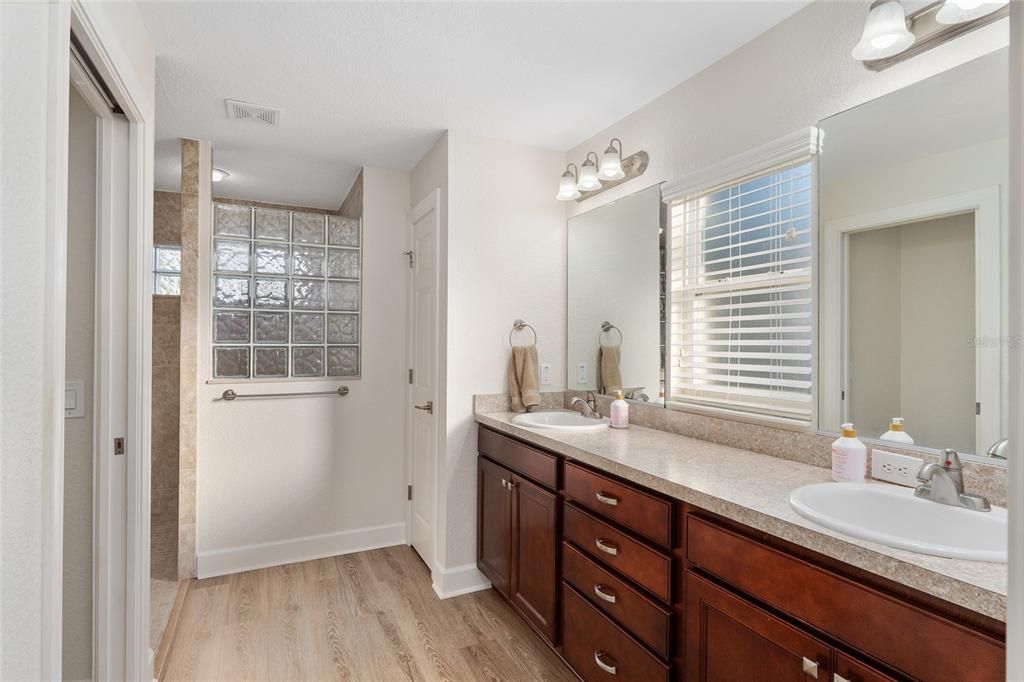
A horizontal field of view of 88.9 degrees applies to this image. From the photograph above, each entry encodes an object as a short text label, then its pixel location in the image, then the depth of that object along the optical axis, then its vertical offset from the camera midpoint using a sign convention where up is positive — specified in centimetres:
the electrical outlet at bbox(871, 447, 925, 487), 134 -32
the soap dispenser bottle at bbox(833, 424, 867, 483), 138 -31
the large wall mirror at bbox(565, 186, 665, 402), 231 +22
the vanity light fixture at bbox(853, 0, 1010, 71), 123 +79
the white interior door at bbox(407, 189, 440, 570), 275 -19
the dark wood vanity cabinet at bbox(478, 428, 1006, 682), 90 -60
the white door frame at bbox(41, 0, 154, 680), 163 -26
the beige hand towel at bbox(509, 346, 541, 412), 263 -18
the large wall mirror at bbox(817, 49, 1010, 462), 124 +22
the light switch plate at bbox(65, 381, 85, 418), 161 -18
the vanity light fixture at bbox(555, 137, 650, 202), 232 +79
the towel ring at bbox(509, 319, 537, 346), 274 +9
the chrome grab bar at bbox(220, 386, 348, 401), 282 -30
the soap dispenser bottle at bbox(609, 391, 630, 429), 228 -31
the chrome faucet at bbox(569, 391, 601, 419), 252 -31
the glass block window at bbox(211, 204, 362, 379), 287 +28
